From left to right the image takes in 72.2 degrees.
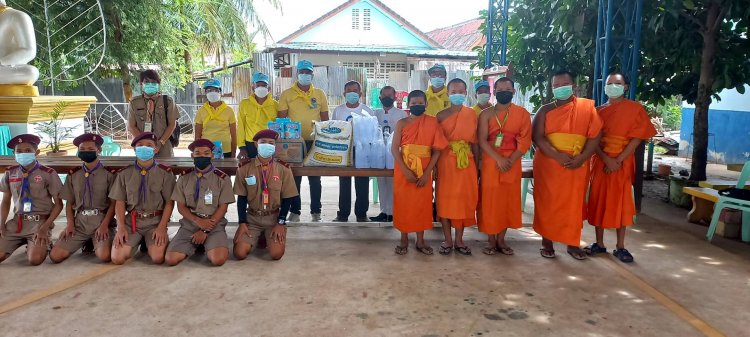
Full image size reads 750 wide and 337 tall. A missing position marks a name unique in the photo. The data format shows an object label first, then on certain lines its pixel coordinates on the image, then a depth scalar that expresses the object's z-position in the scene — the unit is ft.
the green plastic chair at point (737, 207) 15.92
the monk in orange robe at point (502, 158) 13.99
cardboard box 15.09
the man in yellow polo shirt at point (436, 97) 16.58
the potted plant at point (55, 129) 20.83
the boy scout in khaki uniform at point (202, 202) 13.80
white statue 20.22
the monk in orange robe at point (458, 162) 14.11
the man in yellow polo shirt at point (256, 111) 17.10
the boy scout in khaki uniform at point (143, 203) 13.61
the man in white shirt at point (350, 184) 17.34
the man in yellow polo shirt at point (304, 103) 17.37
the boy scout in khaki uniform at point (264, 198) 14.10
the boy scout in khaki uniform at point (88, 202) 13.73
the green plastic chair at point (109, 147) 22.98
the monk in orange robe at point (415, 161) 14.11
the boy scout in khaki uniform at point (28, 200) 13.65
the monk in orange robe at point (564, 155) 13.65
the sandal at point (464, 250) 14.71
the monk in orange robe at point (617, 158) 14.06
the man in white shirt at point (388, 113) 17.04
